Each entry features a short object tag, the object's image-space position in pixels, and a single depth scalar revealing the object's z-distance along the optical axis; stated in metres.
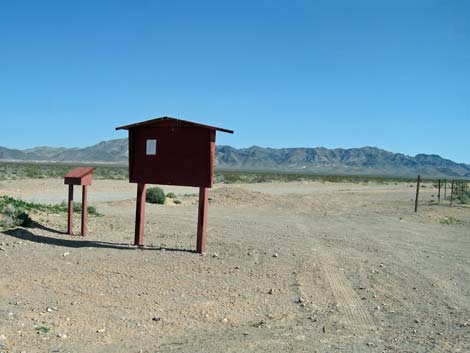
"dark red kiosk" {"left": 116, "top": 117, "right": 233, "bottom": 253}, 11.16
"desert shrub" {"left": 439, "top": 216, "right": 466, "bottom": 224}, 21.67
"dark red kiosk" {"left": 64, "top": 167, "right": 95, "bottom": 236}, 12.53
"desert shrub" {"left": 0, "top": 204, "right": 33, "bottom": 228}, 12.47
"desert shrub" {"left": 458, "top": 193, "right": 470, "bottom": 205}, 33.74
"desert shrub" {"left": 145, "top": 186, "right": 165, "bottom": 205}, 23.84
